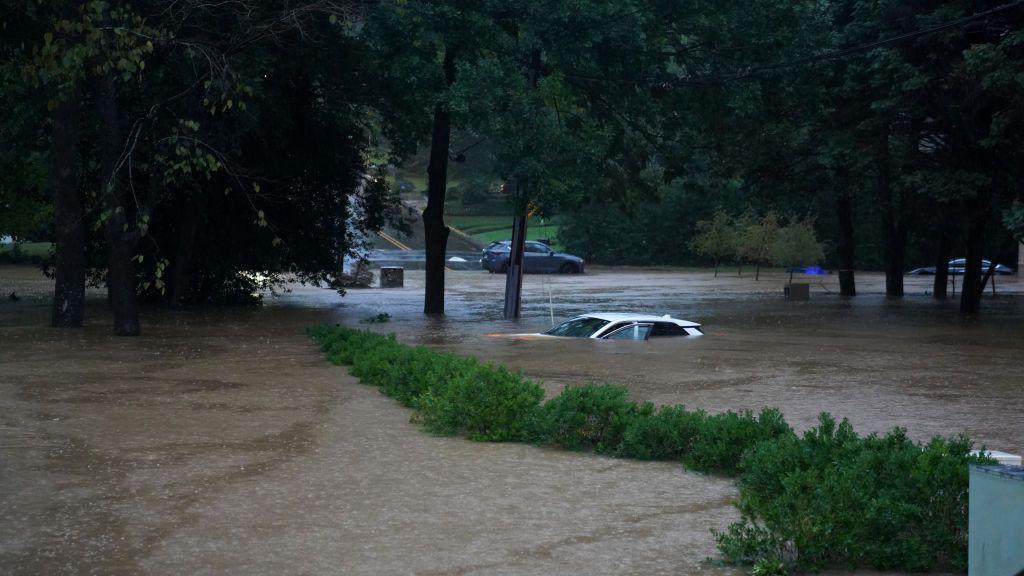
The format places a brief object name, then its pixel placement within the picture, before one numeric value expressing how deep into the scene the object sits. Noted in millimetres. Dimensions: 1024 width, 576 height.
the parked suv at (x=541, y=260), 60219
